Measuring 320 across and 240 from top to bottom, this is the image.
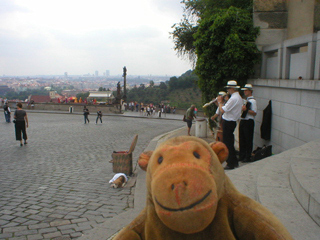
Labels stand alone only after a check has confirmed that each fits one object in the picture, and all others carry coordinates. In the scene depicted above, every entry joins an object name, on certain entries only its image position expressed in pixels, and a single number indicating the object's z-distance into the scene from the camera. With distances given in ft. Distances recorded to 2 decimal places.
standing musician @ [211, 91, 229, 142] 26.66
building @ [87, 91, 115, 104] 175.70
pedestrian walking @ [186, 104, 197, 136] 49.96
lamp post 130.33
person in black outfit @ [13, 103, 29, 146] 39.73
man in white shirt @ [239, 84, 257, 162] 24.94
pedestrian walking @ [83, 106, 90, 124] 76.18
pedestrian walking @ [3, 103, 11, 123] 69.25
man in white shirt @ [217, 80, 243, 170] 21.35
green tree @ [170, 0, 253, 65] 53.67
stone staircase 10.98
